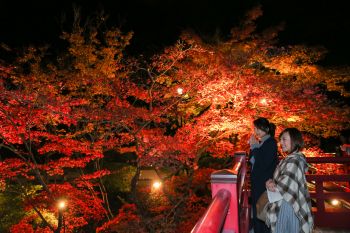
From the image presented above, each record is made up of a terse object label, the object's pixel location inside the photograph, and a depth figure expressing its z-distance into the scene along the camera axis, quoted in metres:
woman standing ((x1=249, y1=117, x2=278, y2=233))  3.46
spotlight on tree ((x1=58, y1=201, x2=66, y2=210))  8.86
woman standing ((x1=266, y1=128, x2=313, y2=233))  2.79
